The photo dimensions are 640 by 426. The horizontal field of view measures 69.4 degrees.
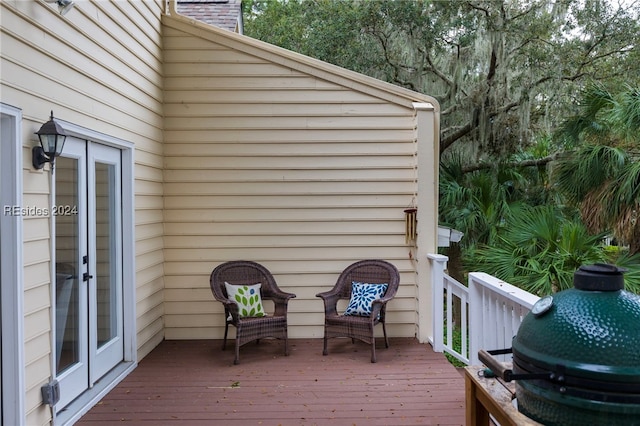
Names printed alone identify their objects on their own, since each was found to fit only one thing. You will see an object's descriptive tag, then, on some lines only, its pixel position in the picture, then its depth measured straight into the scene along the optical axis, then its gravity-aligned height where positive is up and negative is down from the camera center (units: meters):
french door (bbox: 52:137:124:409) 2.89 -0.41
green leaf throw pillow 4.28 -0.87
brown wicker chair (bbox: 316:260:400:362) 4.06 -0.88
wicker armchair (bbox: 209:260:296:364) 4.04 -0.87
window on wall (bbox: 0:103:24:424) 2.29 -0.37
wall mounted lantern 2.50 +0.34
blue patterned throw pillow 4.29 -0.86
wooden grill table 1.33 -0.61
